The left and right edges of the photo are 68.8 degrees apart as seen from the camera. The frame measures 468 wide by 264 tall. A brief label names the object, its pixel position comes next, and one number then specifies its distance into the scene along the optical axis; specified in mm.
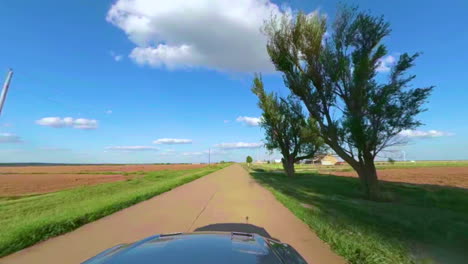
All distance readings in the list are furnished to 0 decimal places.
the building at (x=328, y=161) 137925
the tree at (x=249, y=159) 150125
